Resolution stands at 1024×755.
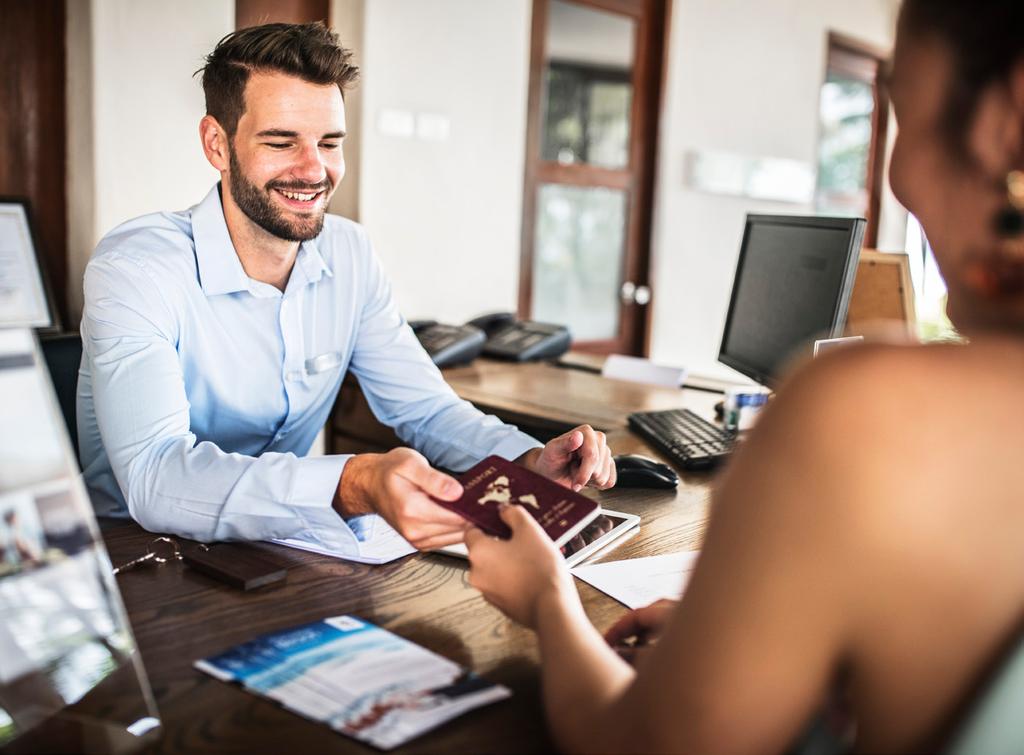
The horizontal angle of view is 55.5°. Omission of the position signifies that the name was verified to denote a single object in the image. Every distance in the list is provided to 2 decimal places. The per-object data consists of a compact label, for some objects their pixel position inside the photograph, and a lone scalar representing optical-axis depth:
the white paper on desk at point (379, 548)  1.34
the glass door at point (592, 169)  4.27
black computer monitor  2.01
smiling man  1.39
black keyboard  1.93
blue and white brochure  0.89
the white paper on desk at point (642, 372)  2.94
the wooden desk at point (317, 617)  0.88
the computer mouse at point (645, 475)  1.75
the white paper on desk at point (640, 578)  1.24
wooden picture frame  2.47
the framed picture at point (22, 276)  2.69
